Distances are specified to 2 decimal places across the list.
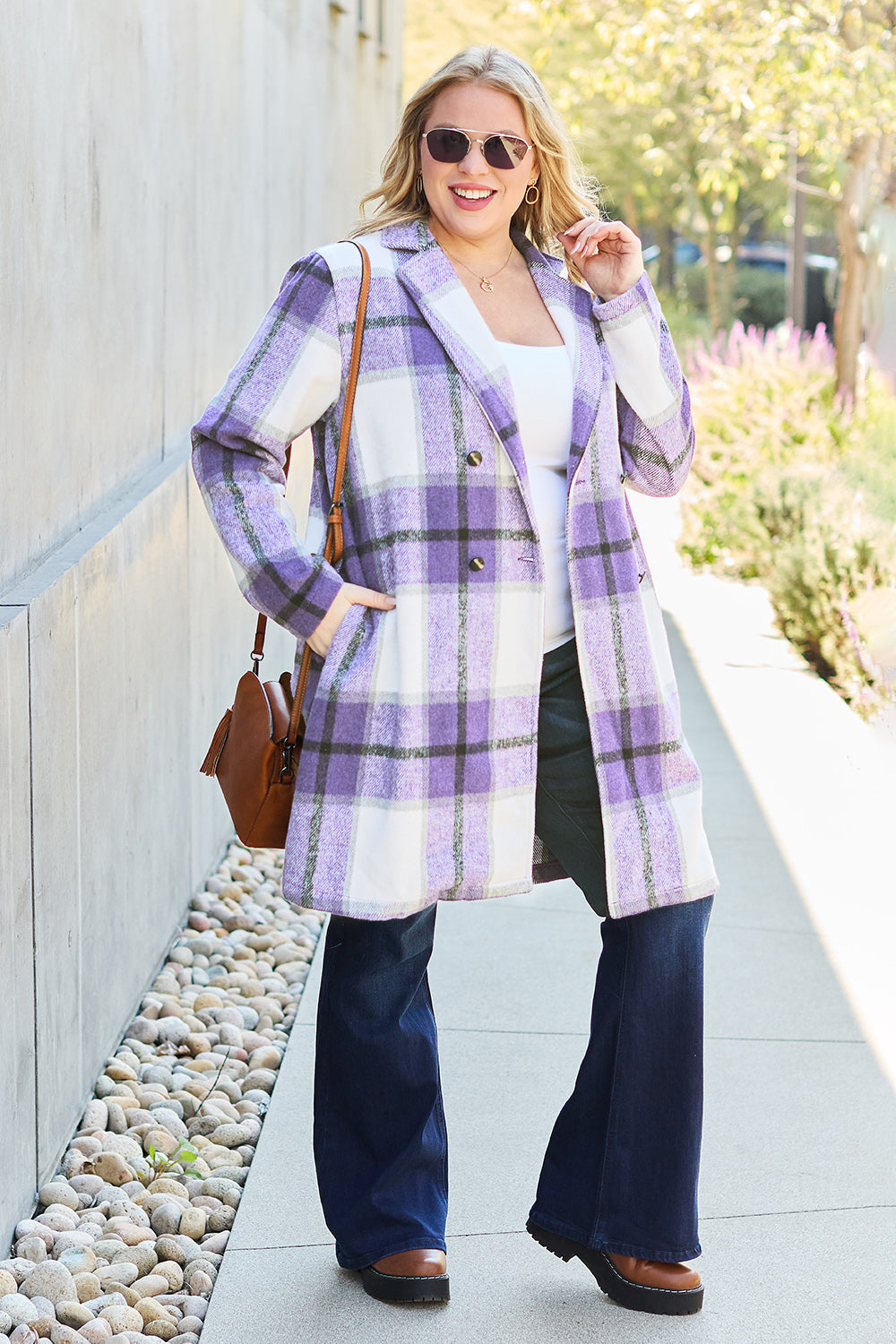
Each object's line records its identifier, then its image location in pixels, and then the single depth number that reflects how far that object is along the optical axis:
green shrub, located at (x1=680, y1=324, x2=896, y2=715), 7.79
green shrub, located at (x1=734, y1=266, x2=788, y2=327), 36.16
